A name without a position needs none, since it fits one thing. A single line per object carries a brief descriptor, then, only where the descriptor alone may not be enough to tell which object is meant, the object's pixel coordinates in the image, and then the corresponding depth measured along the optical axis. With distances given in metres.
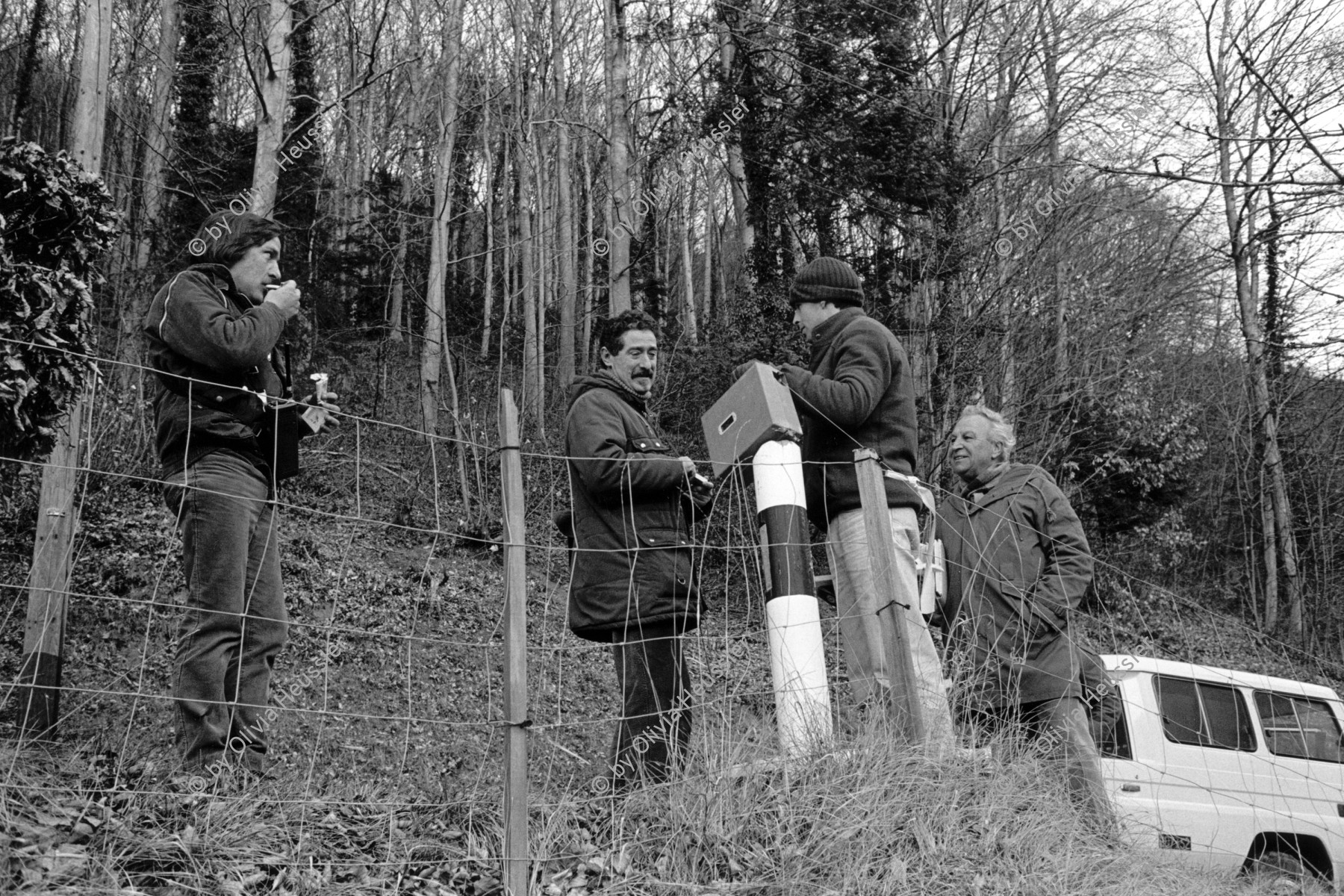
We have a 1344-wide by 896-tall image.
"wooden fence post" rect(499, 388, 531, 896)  2.90
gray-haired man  4.11
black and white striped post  3.62
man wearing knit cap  3.98
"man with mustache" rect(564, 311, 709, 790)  3.63
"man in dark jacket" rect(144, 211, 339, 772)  3.27
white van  6.02
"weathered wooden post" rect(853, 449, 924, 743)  3.64
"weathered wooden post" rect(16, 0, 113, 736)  5.88
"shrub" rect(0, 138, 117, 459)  4.41
